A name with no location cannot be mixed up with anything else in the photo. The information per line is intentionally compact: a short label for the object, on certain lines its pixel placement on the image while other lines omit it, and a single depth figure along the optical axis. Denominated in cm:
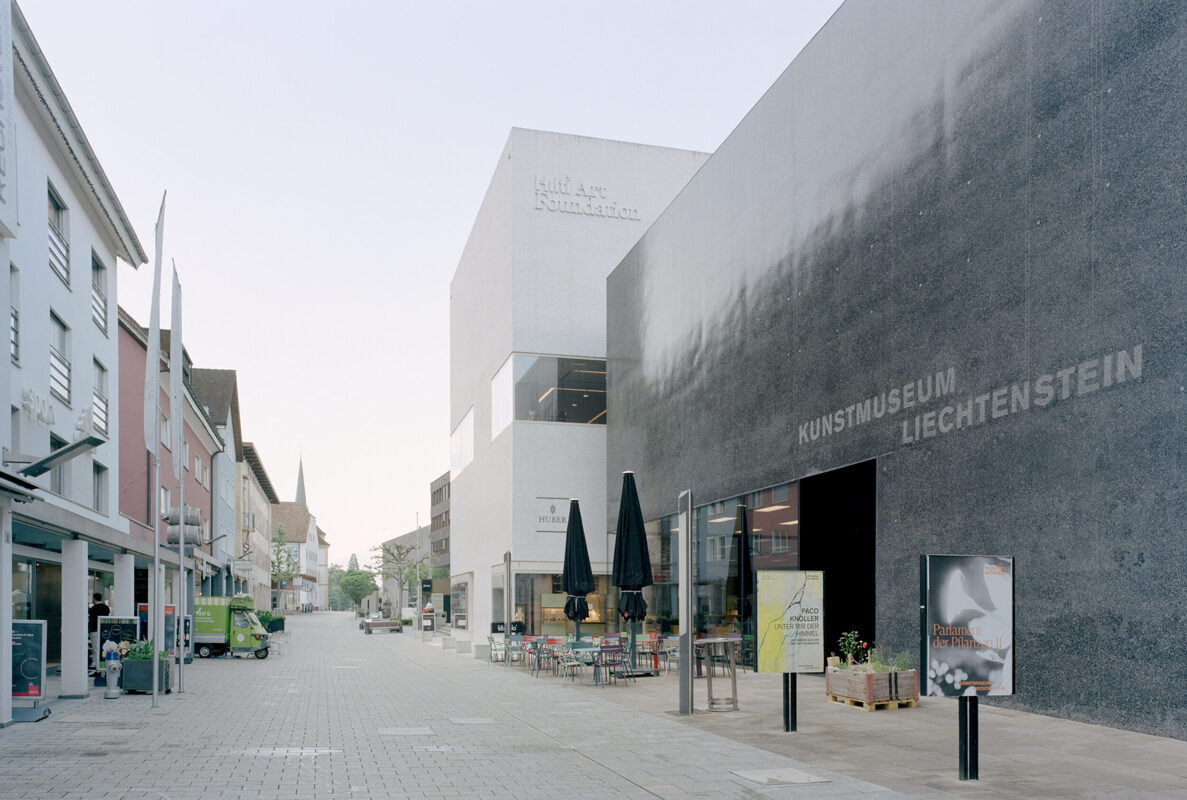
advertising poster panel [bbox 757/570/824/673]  1179
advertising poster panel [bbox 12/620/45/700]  1472
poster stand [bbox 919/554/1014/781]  880
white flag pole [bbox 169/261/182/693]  1869
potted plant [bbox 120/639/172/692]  1834
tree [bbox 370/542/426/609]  8469
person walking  2528
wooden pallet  1373
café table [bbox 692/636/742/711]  1409
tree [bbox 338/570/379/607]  12988
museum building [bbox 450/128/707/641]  3334
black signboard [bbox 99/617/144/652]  1991
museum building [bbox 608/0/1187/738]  1083
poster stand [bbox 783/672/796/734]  1206
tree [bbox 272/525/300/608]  9688
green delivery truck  3100
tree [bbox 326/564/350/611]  19575
